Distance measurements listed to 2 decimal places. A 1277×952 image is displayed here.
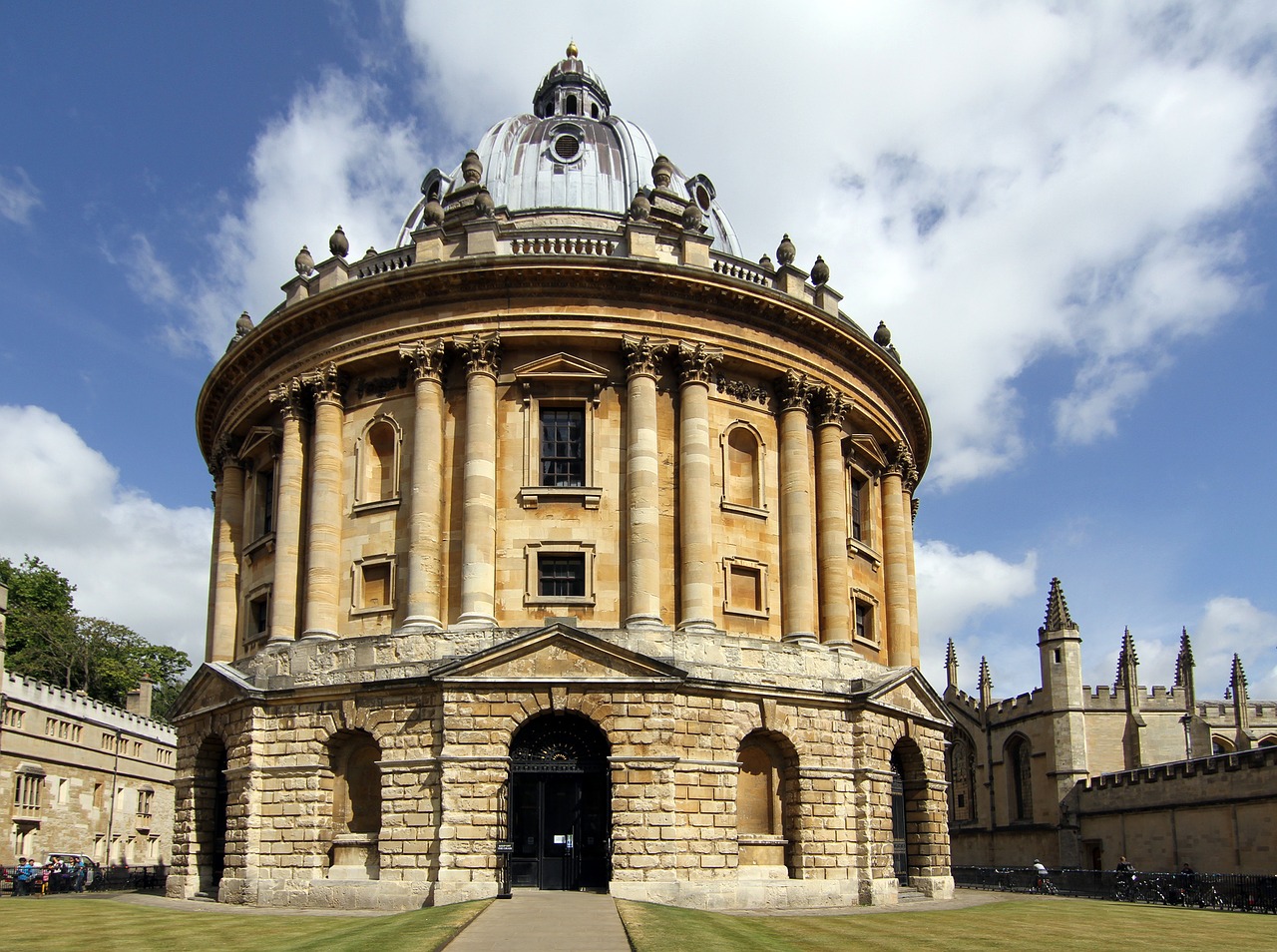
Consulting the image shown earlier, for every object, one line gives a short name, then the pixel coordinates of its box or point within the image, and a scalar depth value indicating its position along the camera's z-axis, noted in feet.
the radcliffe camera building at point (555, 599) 100.27
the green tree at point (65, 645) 246.88
